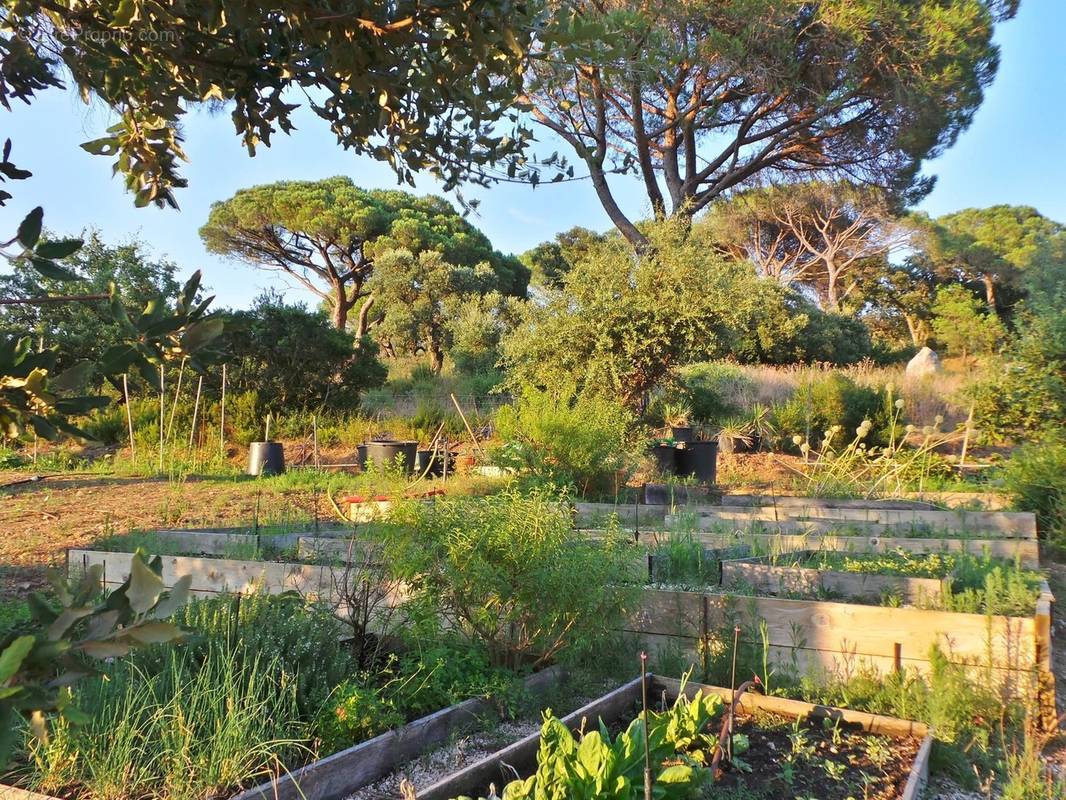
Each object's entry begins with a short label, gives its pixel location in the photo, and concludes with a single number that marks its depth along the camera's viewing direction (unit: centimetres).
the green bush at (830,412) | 1092
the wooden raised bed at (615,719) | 209
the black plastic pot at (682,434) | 975
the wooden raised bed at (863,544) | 434
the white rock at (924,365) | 1451
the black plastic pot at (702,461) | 810
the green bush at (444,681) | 263
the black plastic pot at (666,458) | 820
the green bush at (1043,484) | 552
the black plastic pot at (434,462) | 878
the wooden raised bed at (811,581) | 370
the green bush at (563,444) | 656
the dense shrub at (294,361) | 1147
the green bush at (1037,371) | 722
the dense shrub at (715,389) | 1176
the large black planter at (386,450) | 858
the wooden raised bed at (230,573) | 375
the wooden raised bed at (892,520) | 523
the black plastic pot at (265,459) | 889
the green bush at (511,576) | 279
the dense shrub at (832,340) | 1833
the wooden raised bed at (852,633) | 289
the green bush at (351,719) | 232
